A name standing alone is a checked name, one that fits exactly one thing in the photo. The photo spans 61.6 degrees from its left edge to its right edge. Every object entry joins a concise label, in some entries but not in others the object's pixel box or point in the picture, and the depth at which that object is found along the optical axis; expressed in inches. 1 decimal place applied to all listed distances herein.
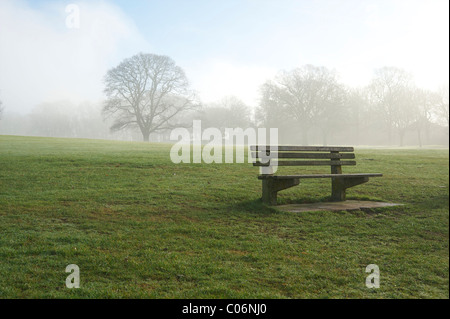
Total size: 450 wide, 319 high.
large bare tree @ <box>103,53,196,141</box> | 1612.9
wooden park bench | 280.2
